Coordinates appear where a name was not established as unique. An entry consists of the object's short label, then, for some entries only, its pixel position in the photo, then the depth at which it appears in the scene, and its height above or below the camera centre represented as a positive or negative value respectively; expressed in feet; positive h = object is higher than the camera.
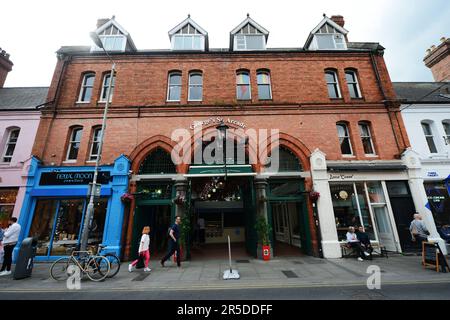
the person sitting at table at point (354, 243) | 30.45 -4.17
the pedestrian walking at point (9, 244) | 25.71 -2.68
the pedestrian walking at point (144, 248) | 26.96 -3.69
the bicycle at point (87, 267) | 22.72 -5.12
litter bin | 23.45 -4.35
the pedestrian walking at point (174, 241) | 28.07 -3.03
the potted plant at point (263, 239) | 31.14 -3.32
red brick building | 35.27 +18.27
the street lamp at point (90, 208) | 25.35 +1.66
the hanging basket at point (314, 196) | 33.63 +3.37
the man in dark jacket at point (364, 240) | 30.68 -3.77
